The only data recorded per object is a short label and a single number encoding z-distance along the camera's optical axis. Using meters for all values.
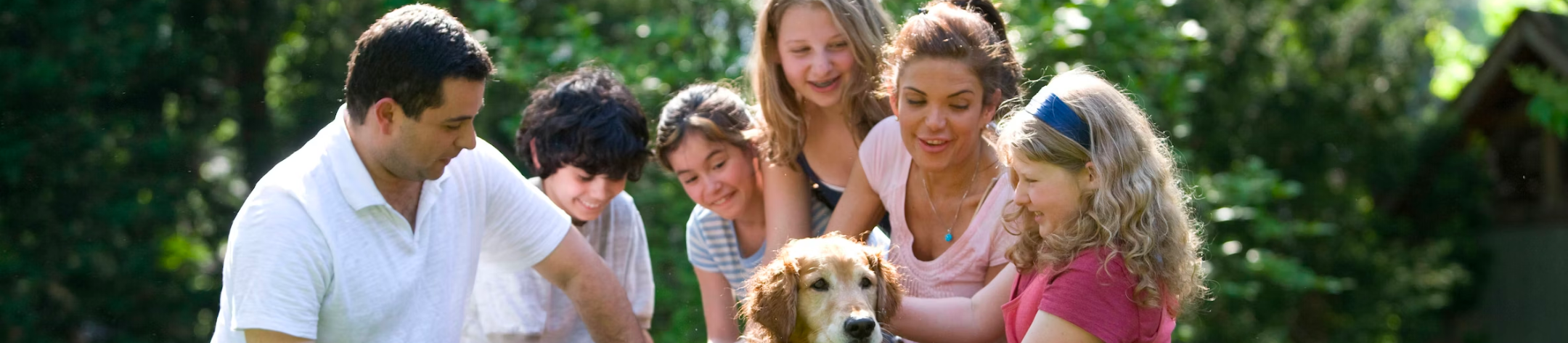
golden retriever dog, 3.30
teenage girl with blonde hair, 4.26
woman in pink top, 3.55
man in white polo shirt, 3.30
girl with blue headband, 2.95
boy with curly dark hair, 4.48
